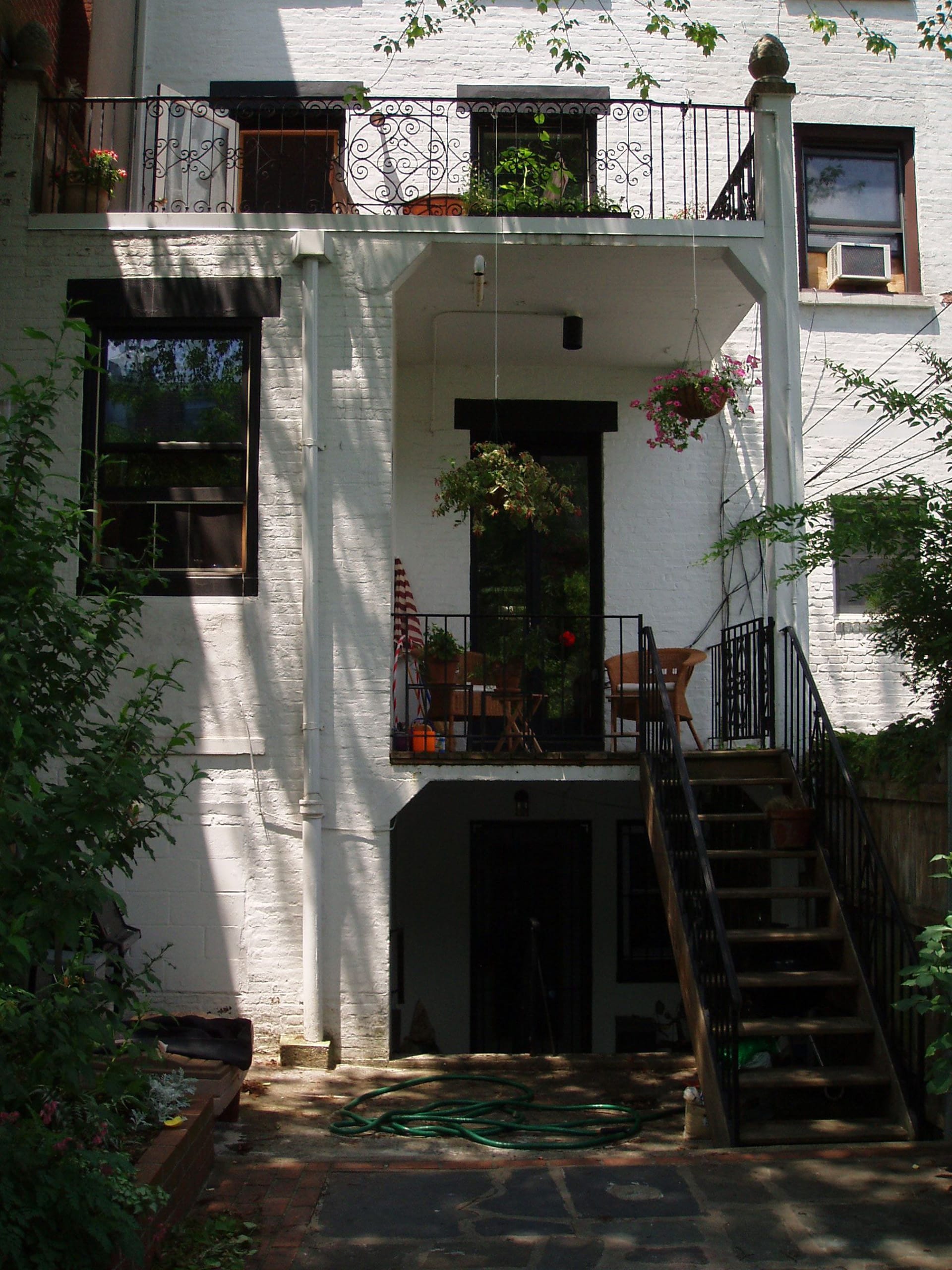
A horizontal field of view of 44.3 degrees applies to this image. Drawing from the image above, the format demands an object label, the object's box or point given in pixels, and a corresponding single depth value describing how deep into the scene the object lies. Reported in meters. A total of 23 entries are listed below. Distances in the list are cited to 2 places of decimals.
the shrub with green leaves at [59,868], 3.53
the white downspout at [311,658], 7.78
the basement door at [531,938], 10.40
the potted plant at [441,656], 8.66
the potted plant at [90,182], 8.60
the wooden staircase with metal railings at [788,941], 6.05
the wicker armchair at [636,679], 8.94
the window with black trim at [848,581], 10.26
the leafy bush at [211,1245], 4.29
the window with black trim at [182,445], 8.35
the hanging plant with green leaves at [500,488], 8.05
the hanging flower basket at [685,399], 8.52
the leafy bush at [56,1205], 3.44
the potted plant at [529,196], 8.65
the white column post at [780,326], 8.38
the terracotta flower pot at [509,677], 8.59
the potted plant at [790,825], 7.41
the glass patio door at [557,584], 10.23
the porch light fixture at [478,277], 8.38
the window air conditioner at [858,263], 10.56
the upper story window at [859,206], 10.69
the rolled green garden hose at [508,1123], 5.98
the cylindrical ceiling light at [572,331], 9.30
